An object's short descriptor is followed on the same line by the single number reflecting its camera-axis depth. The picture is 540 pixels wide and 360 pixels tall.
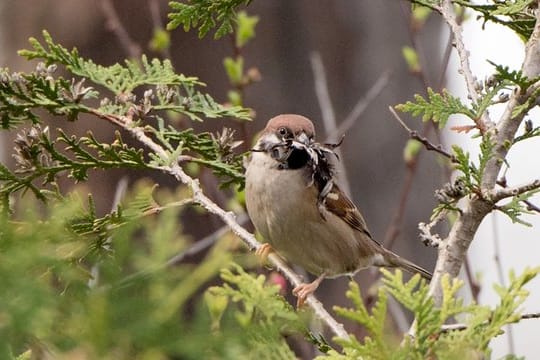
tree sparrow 6.02
